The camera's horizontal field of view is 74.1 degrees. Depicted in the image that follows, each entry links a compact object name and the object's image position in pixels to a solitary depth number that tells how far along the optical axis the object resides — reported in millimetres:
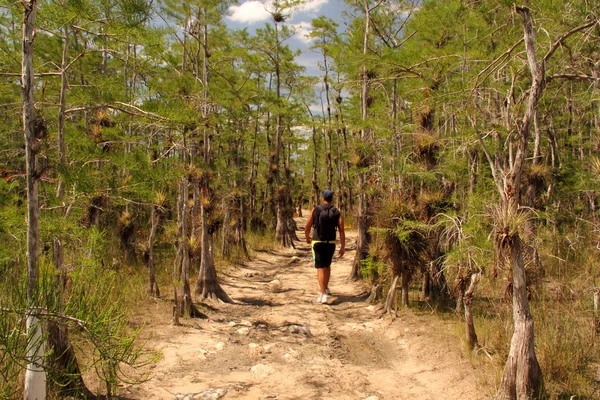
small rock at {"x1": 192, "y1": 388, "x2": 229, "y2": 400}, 3891
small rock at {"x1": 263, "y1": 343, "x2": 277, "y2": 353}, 5316
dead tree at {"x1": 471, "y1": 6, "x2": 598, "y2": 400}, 3289
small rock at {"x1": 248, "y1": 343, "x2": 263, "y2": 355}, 5250
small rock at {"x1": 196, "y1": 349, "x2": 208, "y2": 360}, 5091
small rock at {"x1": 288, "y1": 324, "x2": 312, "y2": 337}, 5954
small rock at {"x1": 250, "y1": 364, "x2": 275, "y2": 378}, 4559
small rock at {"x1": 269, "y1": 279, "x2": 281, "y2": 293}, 9002
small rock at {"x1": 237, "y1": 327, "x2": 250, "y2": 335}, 6056
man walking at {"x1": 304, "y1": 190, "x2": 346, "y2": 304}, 7191
